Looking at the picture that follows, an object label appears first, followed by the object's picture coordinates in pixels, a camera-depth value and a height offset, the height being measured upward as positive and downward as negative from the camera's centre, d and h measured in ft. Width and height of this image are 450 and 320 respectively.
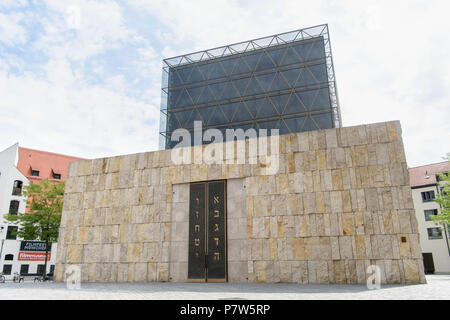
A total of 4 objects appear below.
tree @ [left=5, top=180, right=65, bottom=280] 109.09 +10.47
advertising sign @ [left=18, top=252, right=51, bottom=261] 147.35 -3.56
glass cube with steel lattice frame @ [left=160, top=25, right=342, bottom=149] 132.67 +66.12
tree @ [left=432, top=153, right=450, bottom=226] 98.31 +11.64
